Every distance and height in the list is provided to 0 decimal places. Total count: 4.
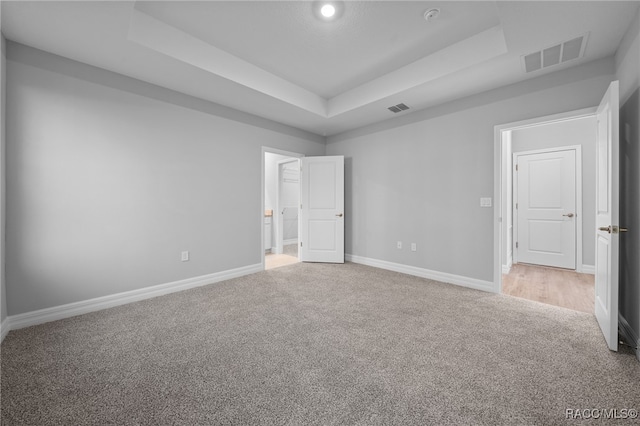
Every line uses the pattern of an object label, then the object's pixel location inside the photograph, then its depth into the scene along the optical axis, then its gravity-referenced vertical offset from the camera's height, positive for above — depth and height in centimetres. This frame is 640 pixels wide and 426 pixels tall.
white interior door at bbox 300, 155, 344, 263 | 488 +4
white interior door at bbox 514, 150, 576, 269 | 449 +2
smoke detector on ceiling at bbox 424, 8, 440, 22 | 226 +172
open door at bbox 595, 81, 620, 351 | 194 -6
